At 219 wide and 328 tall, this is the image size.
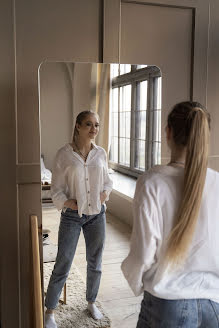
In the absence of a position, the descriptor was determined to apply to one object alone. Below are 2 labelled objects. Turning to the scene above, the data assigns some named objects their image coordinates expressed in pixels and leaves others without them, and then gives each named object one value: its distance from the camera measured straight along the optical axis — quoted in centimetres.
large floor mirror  182
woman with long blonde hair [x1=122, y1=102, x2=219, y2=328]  118
